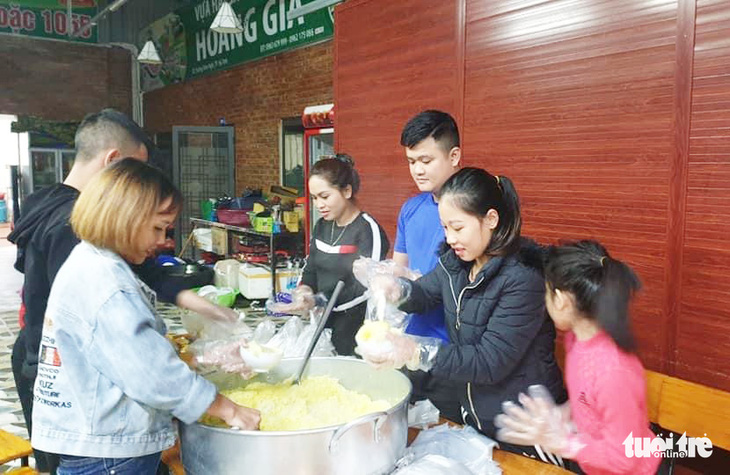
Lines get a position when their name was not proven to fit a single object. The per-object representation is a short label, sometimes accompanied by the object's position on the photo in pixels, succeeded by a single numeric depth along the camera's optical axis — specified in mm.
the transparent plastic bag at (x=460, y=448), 1285
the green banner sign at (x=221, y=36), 7027
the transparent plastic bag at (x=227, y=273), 7082
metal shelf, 6478
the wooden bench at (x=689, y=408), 1873
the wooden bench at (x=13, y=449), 2026
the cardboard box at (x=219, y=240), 7562
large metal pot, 1051
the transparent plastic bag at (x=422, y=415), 1500
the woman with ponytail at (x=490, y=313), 1374
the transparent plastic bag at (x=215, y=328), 1702
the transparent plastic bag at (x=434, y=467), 1120
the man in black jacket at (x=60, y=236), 1602
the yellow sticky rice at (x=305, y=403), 1332
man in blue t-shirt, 1889
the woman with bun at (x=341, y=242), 2387
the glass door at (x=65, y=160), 11412
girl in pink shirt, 1185
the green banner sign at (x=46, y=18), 10375
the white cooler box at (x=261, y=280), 6625
